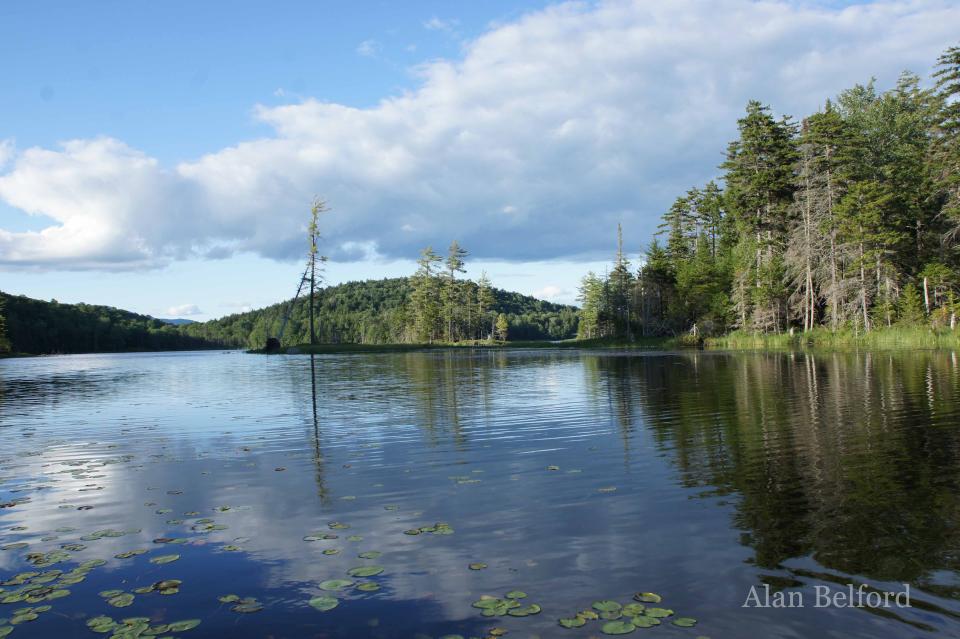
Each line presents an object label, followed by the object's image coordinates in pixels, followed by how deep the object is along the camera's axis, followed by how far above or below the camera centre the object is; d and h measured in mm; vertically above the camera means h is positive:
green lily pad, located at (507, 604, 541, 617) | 6602 -2977
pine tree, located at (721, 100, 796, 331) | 71875 +15877
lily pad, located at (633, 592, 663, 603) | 6836 -3001
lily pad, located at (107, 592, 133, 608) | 7078 -2848
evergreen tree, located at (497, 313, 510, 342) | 168125 +2635
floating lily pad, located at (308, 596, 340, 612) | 6902 -2924
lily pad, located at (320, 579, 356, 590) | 7448 -2919
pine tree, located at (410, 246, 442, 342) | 131125 +9482
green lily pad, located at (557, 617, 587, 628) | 6297 -2980
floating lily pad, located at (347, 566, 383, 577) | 7801 -2910
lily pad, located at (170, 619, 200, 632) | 6449 -2886
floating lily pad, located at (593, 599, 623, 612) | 6637 -2985
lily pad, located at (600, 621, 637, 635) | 6145 -2996
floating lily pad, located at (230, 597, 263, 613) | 6938 -2914
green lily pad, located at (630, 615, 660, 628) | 6262 -2997
